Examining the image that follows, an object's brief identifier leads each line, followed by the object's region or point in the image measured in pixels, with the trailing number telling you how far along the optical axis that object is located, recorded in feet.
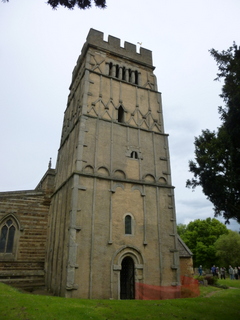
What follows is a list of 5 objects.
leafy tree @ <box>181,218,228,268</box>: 153.99
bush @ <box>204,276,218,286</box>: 77.20
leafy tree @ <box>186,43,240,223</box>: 35.81
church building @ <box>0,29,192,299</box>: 48.21
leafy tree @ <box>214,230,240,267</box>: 134.72
